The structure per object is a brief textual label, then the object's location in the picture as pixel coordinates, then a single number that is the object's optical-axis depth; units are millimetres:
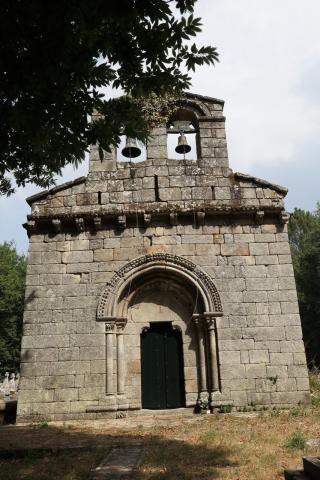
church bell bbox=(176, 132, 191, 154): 10742
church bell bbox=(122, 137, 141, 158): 10641
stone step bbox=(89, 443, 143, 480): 4523
